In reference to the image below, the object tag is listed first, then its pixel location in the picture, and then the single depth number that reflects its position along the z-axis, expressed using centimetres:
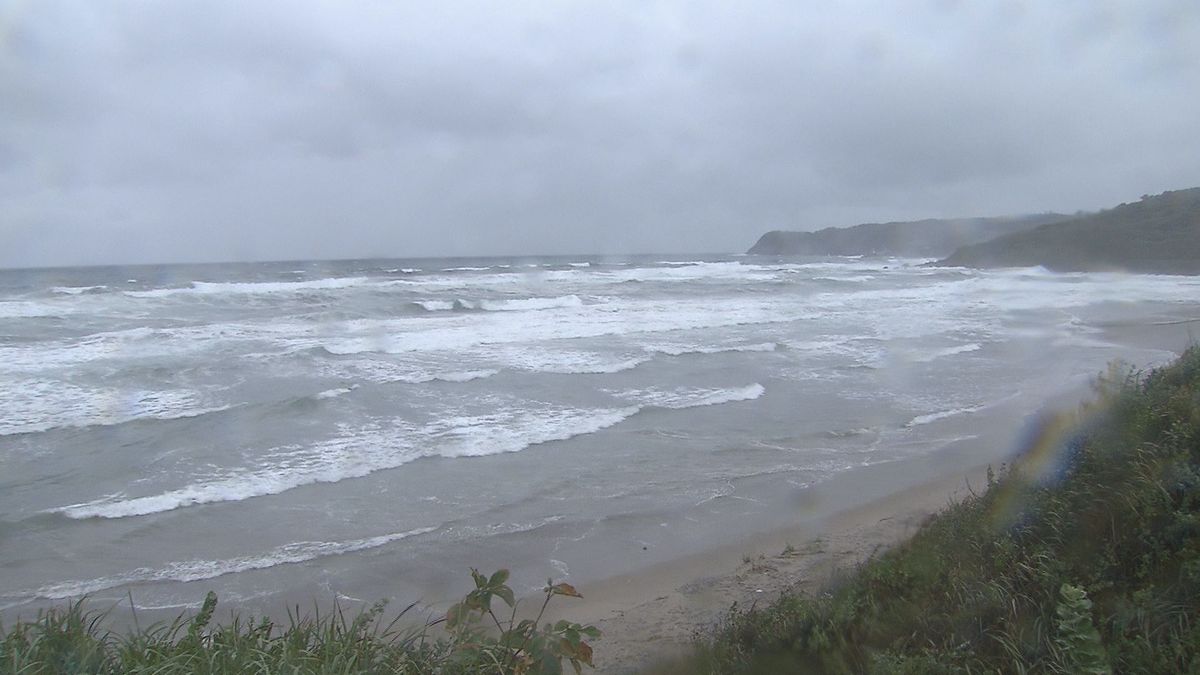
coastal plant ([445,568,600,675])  321
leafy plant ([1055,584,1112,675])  288
